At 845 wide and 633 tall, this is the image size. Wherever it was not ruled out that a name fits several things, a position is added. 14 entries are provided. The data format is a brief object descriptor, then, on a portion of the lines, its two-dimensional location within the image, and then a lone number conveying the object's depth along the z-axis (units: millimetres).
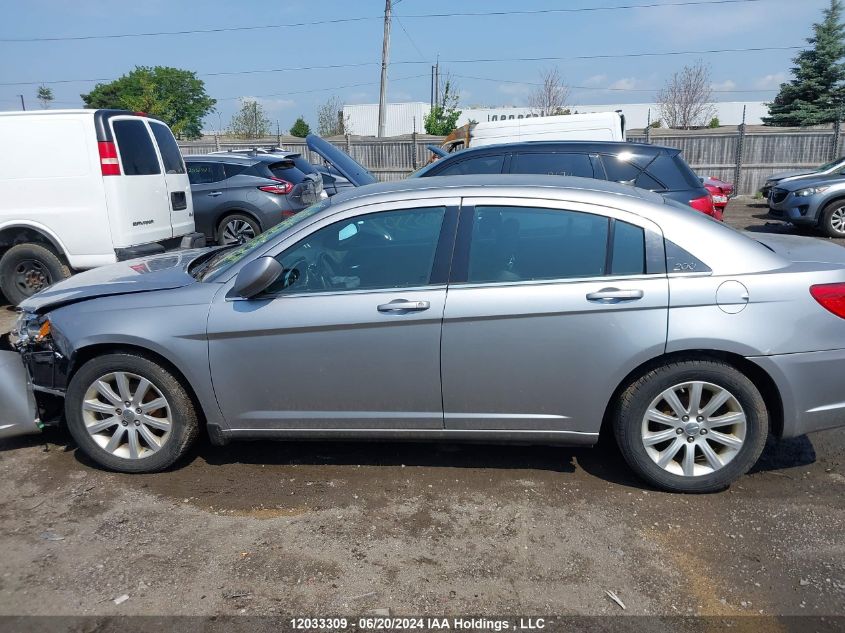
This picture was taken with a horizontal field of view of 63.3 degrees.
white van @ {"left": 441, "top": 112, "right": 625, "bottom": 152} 11980
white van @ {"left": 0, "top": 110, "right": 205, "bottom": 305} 7113
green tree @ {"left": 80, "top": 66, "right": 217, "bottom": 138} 60944
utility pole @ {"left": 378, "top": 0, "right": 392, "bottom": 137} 26738
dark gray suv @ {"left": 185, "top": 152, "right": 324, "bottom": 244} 10531
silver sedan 3494
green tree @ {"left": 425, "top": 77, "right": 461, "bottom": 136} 34156
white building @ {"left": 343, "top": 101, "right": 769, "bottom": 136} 56531
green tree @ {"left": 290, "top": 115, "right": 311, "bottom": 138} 41594
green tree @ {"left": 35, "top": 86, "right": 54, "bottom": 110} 84162
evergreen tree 29938
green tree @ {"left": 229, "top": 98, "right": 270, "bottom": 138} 42750
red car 11453
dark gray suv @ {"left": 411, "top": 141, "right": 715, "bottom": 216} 7355
